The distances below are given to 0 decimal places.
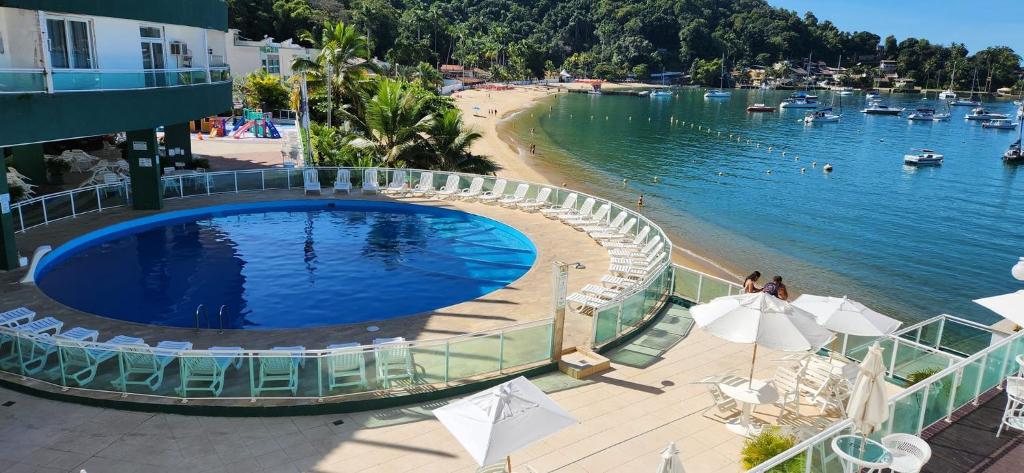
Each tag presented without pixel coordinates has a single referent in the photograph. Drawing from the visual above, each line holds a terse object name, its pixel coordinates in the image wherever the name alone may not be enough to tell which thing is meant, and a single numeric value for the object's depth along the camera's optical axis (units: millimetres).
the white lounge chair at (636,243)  19844
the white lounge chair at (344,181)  27156
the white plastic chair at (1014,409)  9344
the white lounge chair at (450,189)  27078
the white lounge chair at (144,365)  10656
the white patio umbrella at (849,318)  11070
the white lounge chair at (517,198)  25562
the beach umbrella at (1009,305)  11242
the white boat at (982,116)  105812
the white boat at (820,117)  99188
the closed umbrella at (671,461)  6516
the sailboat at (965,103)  140475
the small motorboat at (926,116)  107250
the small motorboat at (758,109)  116619
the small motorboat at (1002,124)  96062
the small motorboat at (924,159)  62594
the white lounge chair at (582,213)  23266
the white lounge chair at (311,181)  26938
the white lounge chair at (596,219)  22469
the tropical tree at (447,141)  32625
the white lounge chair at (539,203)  25125
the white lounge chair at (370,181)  27531
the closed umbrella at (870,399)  7562
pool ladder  16062
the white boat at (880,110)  116562
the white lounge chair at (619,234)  21078
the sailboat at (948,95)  152388
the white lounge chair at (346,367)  10719
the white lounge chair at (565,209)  24062
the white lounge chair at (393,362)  10984
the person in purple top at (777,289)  13543
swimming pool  17125
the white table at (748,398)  10008
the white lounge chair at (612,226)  21547
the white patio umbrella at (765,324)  9930
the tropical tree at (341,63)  38406
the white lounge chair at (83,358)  10812
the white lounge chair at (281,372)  10625
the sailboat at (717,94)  143000
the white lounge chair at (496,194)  26203
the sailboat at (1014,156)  64875
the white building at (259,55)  63719
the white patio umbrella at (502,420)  7138
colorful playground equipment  42938
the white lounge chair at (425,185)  27438
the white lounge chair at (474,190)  26672
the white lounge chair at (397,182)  27562
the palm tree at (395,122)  30766
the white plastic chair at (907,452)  7609
